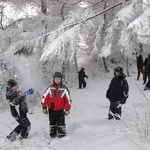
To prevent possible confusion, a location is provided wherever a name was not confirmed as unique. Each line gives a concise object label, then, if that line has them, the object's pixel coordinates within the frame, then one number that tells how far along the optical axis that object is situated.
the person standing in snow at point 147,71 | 10.61
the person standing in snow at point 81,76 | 14.94
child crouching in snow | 5.54
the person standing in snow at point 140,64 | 14.34
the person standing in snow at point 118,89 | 6.38
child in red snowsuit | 5.57
